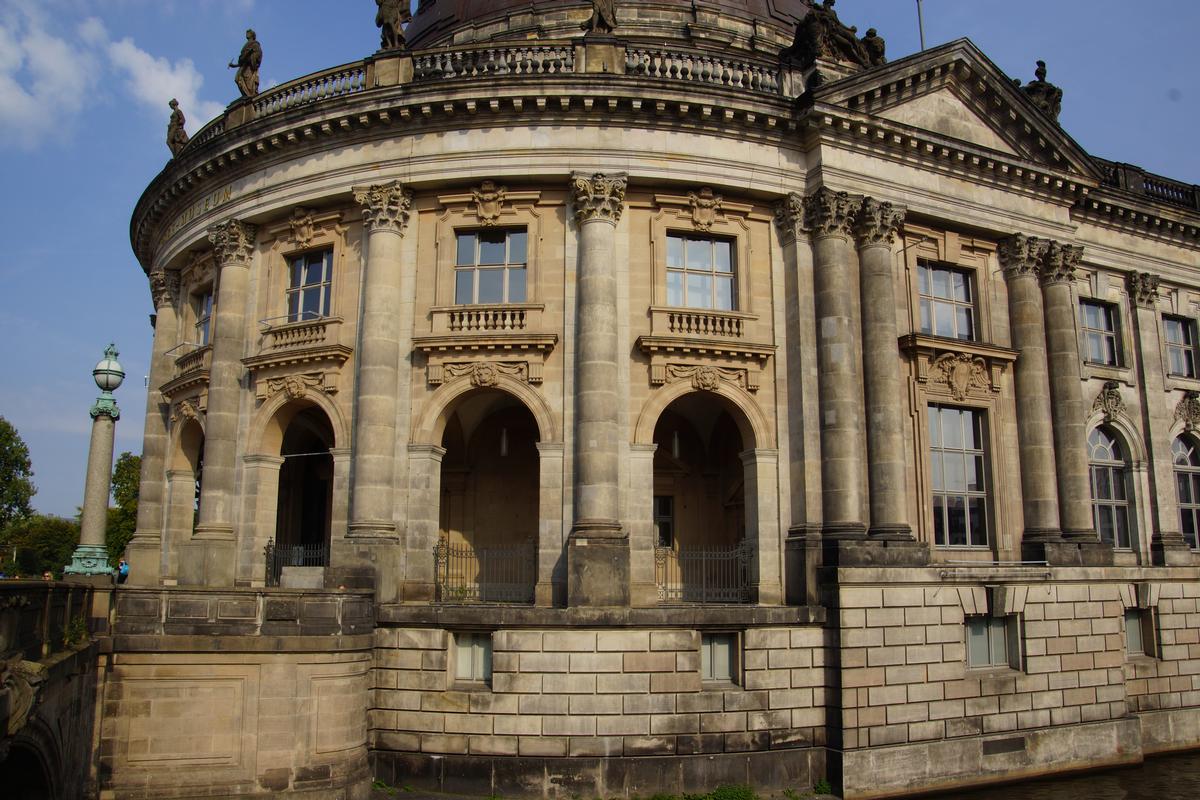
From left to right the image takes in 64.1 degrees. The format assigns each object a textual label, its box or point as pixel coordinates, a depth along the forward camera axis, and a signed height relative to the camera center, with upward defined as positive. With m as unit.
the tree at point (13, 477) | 76.62 +7.45
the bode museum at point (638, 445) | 18.41 +3.02
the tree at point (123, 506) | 62.33 +4.38
